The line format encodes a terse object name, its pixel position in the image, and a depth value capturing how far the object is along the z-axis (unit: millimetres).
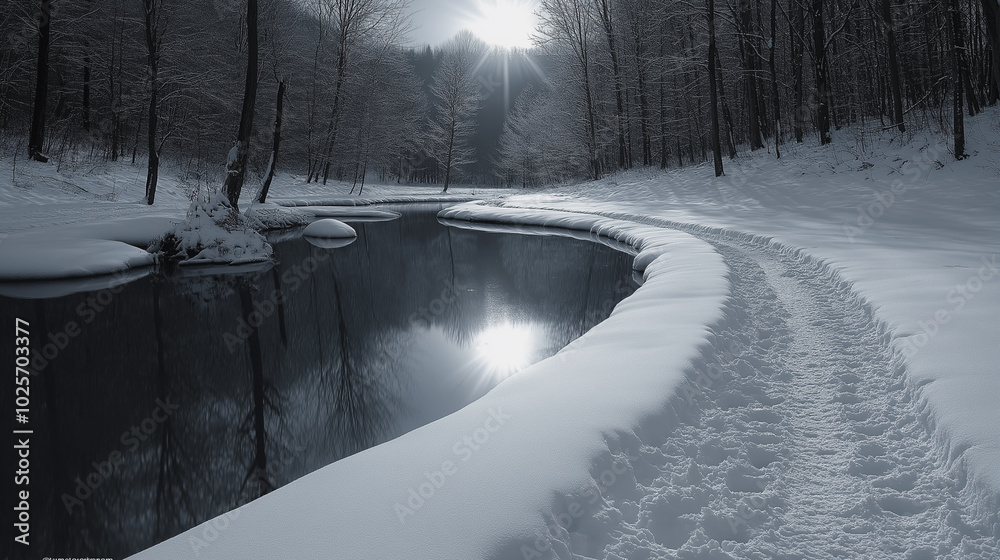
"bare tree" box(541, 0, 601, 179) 28047
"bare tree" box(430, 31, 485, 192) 39719
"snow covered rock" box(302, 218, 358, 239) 15120
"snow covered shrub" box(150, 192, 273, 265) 10898
